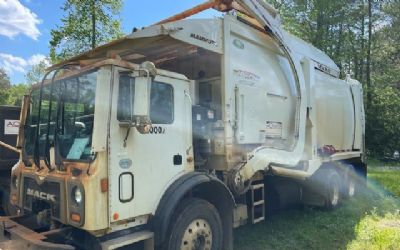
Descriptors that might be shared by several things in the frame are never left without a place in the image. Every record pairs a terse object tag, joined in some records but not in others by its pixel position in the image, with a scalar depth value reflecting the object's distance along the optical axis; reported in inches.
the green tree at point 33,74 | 1574.2
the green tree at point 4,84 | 1789.2
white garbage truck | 151.1
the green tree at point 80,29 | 595.2
